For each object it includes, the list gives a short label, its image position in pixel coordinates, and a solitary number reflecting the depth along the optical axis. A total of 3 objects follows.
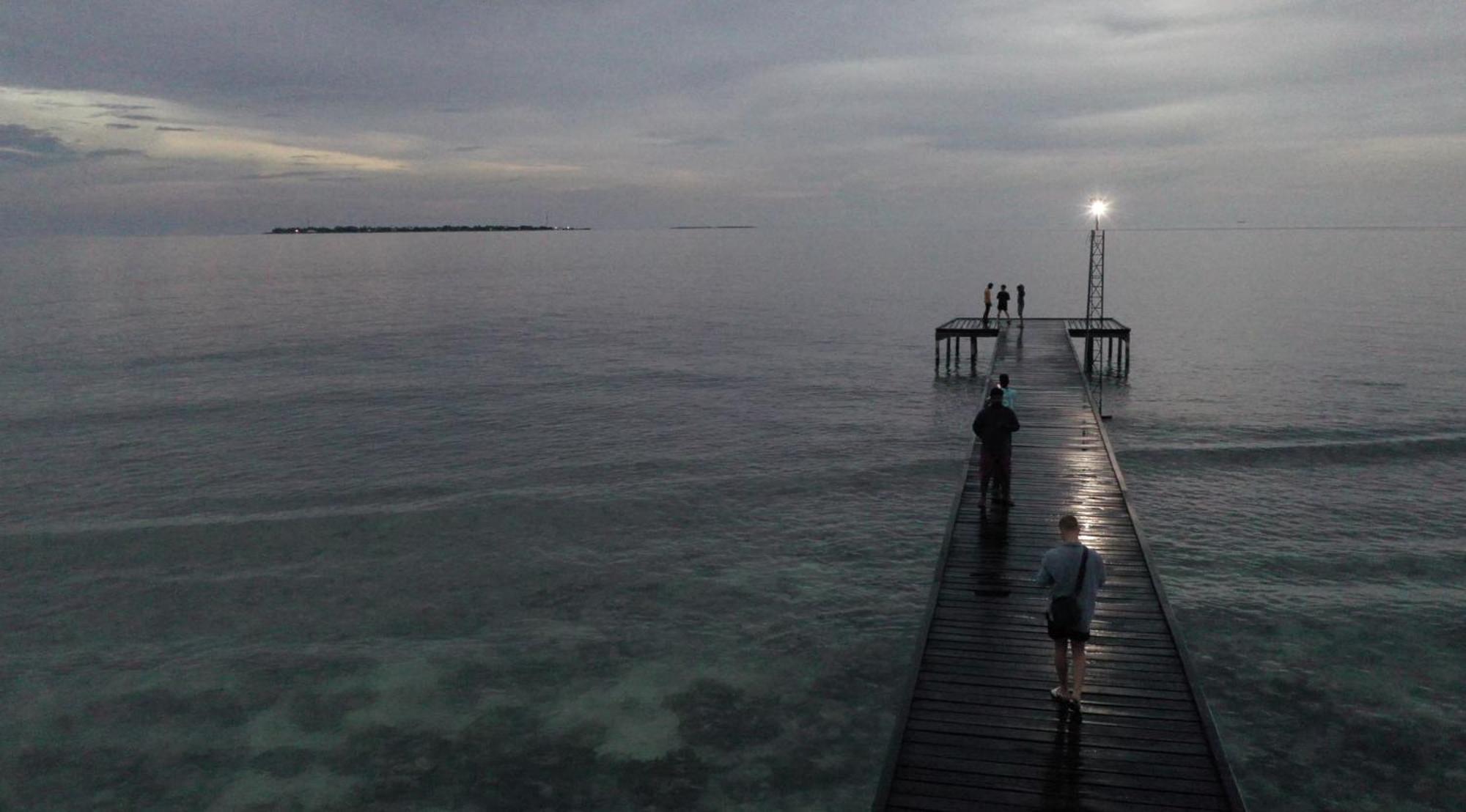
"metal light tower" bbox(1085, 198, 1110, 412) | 30.77
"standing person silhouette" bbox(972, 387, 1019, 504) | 14.18
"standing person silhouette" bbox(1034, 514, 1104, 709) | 8.12
